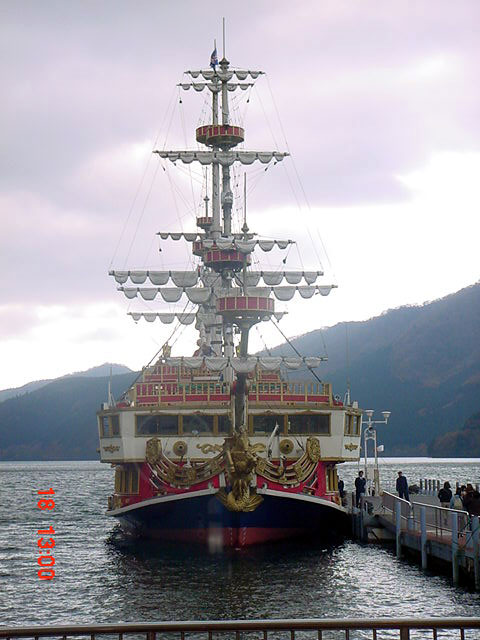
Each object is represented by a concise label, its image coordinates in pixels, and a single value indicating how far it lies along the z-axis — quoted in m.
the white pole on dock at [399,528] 41.62
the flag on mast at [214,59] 66.16
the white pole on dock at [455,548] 32.94
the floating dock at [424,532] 32.88
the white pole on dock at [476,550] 31.27
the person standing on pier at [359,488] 53.97
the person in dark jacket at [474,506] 35.72
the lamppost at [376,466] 56.76
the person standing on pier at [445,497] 49.41
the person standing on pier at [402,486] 49.50
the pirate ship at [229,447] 40.84
